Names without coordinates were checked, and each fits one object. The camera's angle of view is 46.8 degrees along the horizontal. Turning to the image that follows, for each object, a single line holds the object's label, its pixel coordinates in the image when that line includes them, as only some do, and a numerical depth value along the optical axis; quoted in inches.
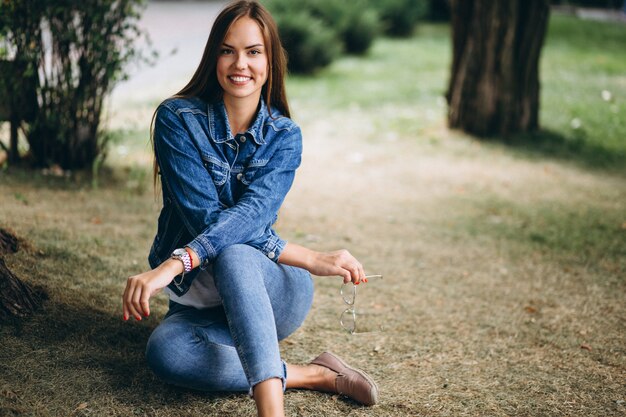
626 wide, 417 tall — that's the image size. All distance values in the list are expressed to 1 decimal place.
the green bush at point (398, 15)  621.6
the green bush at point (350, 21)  506.9
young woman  96.7
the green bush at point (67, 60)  179.2
